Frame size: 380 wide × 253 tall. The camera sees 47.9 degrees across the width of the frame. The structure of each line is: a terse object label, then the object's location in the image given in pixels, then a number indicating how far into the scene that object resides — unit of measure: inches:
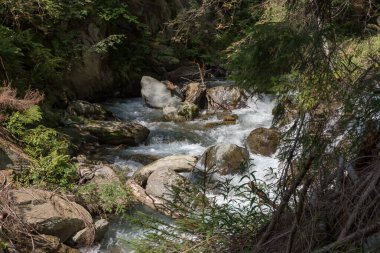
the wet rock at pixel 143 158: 335.6
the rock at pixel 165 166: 298.9
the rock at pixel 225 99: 479.3
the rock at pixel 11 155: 248.2
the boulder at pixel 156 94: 486.2
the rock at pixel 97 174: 276.6
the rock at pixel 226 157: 311.6
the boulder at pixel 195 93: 483.4
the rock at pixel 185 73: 598.6
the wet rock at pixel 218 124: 417.1
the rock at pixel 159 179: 279.7
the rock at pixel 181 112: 442.0
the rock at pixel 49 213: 202.7
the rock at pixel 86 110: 399.5
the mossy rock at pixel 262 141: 350.3
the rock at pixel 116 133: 365.1
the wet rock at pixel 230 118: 435.6
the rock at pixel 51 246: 194.7
